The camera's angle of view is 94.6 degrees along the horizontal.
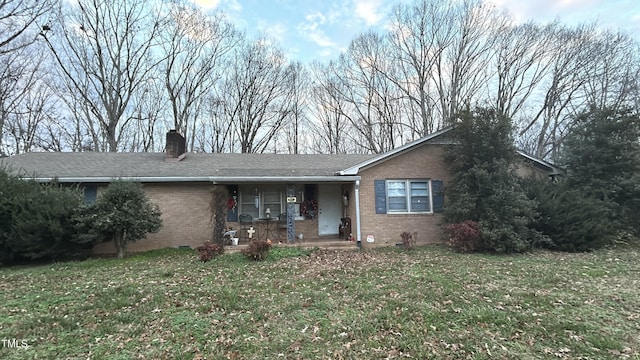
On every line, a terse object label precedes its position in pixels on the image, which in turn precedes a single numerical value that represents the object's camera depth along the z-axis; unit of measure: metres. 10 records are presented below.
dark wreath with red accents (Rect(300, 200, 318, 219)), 12.23
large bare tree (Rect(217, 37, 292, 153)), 24.48
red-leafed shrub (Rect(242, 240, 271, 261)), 8.65
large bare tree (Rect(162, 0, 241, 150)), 21.95
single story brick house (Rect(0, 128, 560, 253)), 10.76
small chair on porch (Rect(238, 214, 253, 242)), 11.29
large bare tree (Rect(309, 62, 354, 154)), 25.89
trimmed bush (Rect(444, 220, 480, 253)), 9.55
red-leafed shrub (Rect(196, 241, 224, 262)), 8.65
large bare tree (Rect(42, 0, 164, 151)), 19.56
